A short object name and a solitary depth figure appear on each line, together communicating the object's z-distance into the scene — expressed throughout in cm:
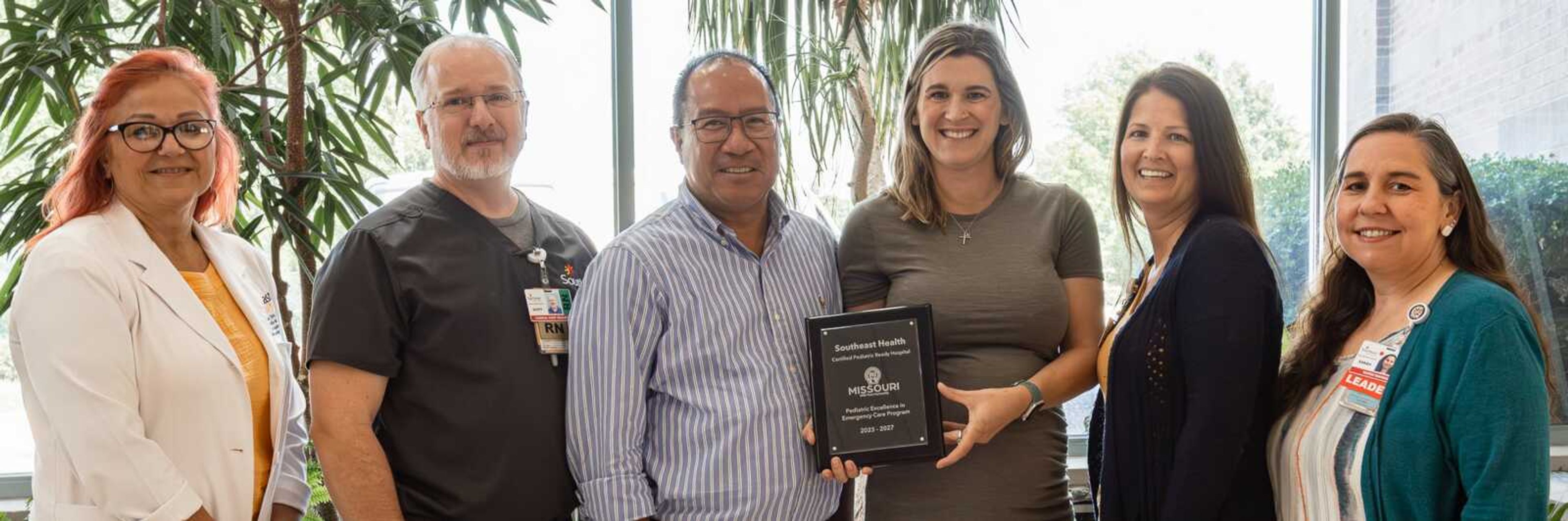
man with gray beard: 192
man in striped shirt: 192
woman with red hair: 185
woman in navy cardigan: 182
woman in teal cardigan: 163
